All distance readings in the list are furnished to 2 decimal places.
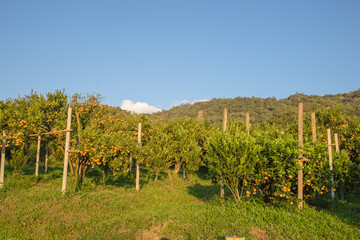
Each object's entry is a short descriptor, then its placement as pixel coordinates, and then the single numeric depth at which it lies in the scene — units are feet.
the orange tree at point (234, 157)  37.99
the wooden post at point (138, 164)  54.83
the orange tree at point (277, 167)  36.37
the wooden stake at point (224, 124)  42.69
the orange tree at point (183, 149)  74.23
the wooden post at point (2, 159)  47.09
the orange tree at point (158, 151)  62.23
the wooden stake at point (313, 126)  43.80
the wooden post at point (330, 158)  51.72
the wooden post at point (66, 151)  43.55
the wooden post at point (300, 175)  37.26
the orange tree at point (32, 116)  48.02
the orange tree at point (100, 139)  46.83
